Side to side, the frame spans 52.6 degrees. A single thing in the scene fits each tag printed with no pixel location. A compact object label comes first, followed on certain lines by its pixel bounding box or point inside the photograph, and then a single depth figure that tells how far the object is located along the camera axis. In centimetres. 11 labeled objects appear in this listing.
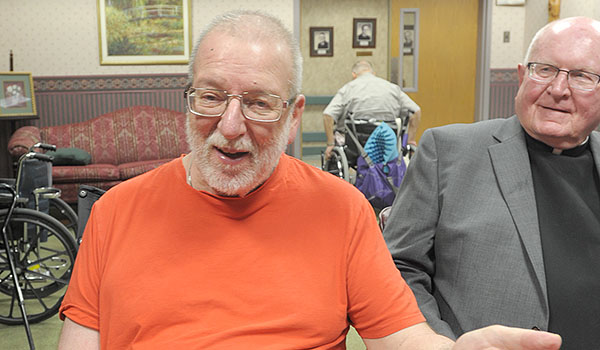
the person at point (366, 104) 509
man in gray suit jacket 135
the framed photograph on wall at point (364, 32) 859
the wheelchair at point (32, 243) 307
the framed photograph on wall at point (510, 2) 741
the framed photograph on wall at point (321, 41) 857
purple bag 455
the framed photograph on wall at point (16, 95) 580
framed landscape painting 662
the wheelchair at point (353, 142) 477
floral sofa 589
